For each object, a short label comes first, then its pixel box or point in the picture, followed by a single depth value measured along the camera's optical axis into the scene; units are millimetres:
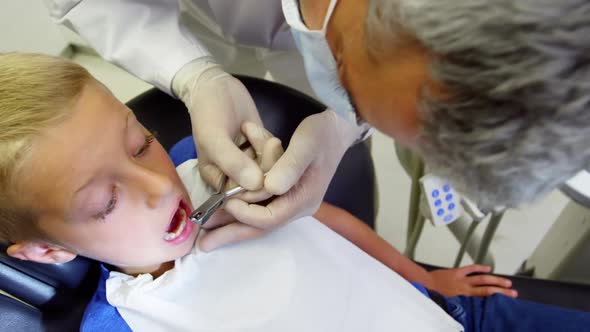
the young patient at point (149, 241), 669
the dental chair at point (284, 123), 1158
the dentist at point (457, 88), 343
